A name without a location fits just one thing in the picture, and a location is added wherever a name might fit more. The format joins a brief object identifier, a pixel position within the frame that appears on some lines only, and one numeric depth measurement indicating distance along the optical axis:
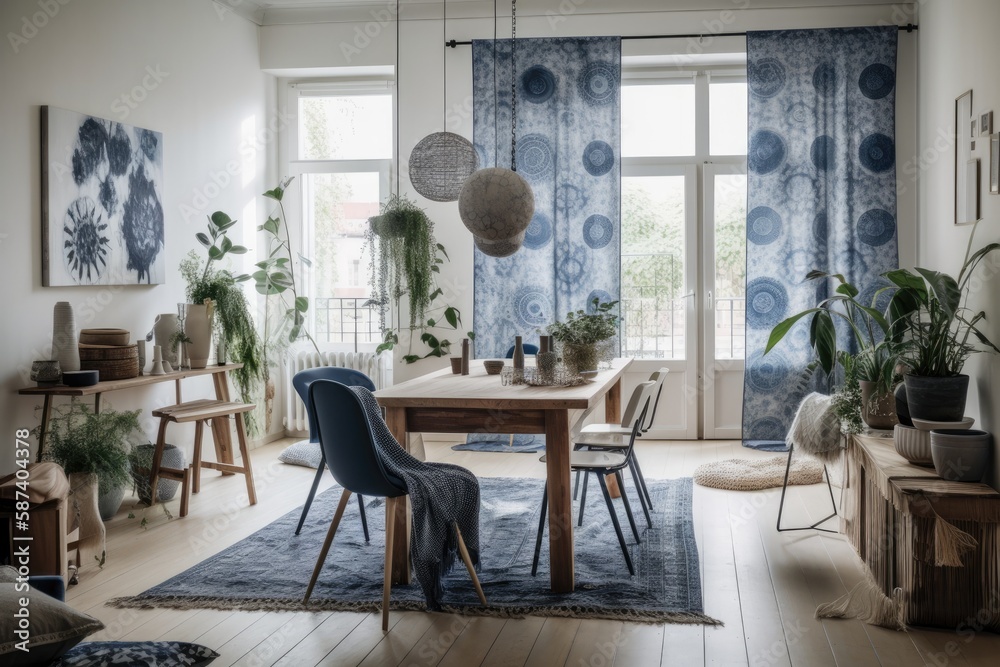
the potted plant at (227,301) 5.43
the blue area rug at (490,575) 3.26
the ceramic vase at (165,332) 5.04
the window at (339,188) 6.86
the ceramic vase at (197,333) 5.15
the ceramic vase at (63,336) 4.27
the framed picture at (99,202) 4.46
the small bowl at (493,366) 4.45
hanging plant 6.24
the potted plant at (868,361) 3.78
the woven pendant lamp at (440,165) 4.75
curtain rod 6.02
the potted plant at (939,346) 3.31
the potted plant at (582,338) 4.04
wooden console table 4.09
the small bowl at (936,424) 3.29
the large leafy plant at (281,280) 6.45
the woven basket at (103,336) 4.55
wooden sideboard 2.91
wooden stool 4.62
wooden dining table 3.36
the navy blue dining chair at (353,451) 3.06
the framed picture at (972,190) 3.77
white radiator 6.67
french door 6.50
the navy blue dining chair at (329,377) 4.46
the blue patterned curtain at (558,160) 6.36
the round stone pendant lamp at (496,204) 4.04
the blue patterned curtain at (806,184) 6.08
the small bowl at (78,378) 4.18
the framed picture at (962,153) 3.94
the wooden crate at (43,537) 3.20
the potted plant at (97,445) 3.93
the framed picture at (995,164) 3.39
